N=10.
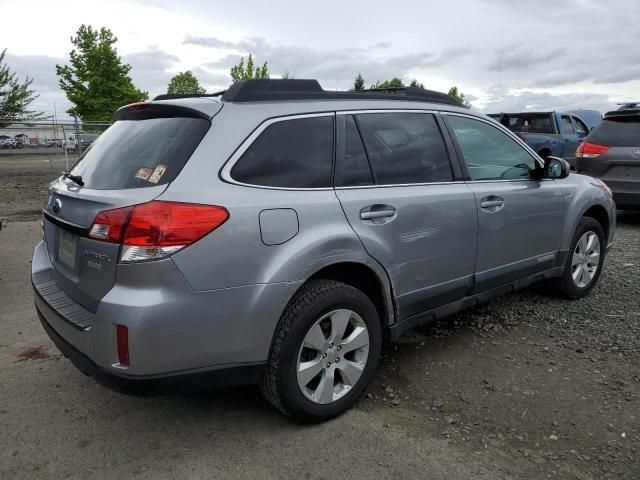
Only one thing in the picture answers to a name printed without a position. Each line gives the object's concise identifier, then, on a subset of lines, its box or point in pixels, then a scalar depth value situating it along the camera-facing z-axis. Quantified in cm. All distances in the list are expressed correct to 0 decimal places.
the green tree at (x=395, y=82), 4578
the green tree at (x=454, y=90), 6021
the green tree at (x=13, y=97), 3459
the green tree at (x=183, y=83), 6481
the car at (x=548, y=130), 1289
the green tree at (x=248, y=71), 3809
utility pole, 1677
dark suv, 762
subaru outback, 233
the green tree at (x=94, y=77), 3278
